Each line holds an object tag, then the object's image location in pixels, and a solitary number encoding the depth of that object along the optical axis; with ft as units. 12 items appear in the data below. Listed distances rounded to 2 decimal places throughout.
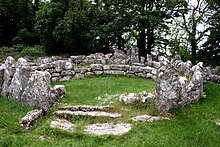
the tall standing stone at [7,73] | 28.85
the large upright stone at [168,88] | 23.62
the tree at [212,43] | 49.43
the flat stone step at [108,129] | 20.78
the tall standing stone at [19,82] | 26.90
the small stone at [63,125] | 21.40
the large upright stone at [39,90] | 24.59
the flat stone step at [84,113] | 23.27
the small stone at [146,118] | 22.42
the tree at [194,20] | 53.91
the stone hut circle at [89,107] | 22.15
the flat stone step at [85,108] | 24.37
